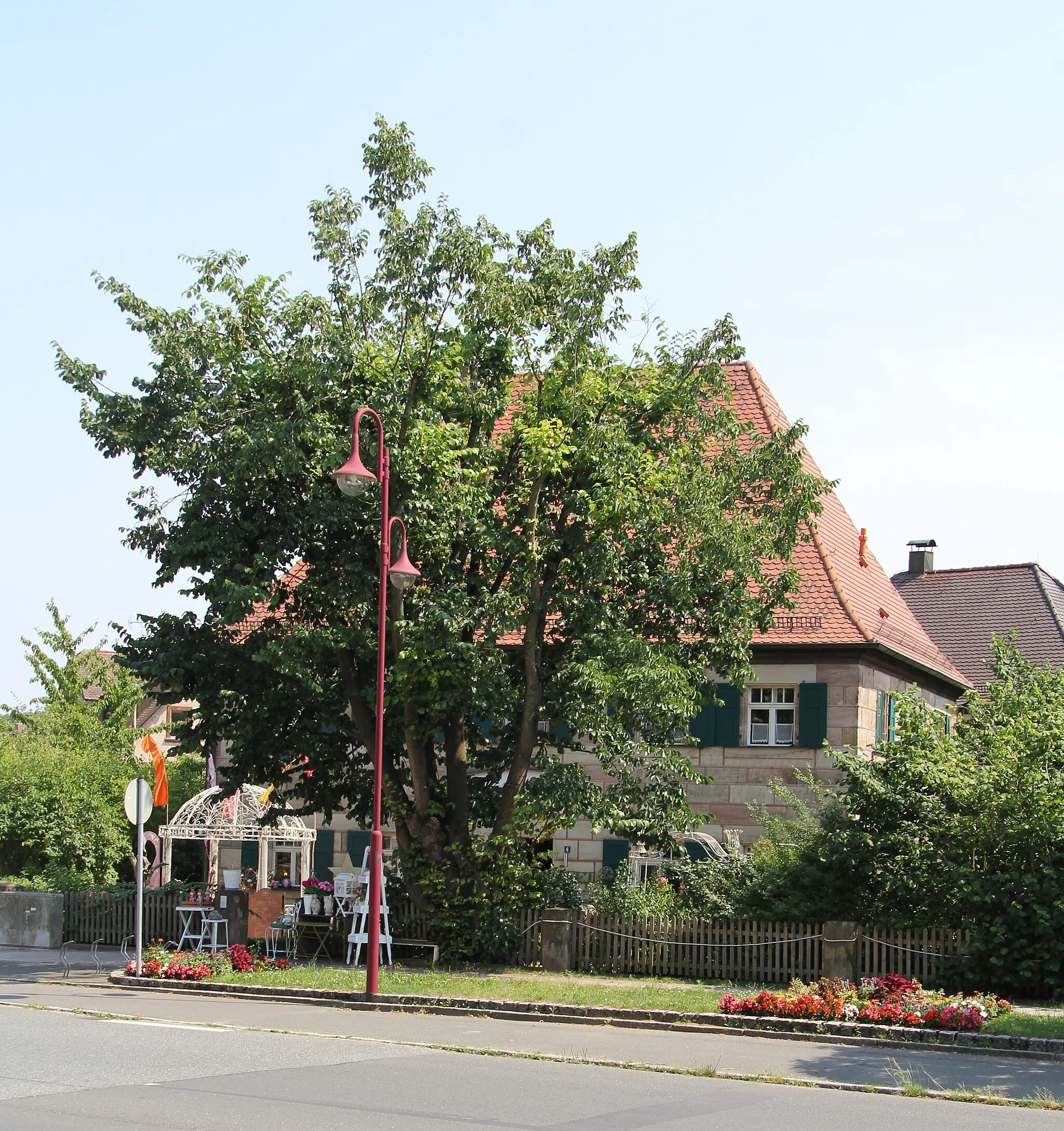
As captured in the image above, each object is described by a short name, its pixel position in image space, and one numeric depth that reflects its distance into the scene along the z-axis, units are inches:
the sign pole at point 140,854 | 756.6
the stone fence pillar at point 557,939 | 818.8
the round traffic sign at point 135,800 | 759.7
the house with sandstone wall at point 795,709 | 1018.1
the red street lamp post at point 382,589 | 647.8
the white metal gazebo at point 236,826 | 1244.5
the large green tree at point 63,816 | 1181.7
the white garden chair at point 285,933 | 867.4
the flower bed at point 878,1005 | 569.0
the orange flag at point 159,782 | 1267.2
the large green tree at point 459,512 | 804.0
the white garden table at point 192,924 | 867.4
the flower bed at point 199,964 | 763.4
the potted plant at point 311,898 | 882.8
